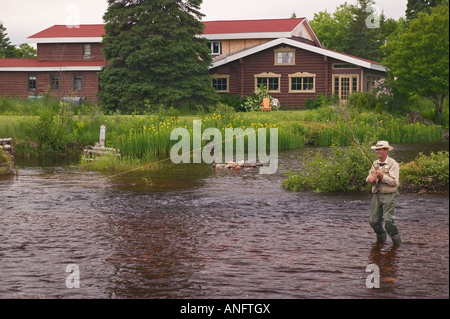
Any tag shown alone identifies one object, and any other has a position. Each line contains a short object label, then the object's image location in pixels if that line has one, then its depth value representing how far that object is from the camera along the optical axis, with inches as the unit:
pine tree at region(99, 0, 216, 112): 1606.8
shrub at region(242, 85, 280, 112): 1731.5
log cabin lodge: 1823.3
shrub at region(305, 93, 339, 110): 1711.4
